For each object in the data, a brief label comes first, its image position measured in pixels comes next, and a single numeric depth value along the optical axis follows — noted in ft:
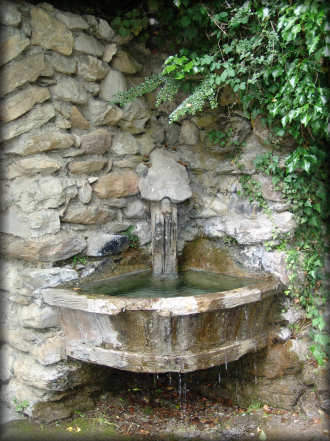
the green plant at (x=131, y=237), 10.89
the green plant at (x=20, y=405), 9.69
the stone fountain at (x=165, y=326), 8.37
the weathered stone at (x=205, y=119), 10.78
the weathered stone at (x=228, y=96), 10.25
